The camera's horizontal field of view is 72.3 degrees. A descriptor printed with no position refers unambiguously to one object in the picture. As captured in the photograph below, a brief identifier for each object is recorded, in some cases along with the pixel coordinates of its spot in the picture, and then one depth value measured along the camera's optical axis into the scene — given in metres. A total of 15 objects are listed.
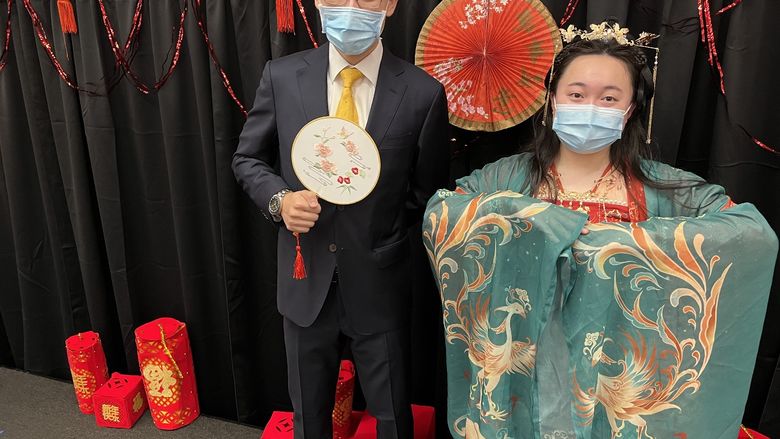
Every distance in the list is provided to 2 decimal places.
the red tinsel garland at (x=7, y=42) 2.00
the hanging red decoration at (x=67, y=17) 1.88
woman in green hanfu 1.06
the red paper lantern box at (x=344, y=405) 1.78
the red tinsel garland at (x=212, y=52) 1.77
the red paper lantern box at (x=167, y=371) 2.01
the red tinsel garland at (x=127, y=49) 1.85
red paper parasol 1.37
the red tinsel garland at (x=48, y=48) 1.97
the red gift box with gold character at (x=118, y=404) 2.08
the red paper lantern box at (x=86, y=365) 2.14
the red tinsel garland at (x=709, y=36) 1.36
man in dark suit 1.25
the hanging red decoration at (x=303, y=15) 1.66
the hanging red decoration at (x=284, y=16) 1.65
